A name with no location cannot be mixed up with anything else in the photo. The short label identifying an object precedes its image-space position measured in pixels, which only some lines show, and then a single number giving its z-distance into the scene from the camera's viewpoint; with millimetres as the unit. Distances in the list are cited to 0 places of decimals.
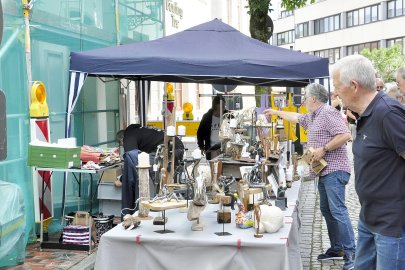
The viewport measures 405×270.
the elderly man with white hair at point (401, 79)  5035
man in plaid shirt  5453
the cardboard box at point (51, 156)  6078
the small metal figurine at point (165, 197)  4160
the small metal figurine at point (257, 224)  3934
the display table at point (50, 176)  6108
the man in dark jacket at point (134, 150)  6344
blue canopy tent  6410
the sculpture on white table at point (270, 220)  4027
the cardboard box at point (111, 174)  7691
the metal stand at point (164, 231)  4086
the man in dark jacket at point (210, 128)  9133
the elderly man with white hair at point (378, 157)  3076
